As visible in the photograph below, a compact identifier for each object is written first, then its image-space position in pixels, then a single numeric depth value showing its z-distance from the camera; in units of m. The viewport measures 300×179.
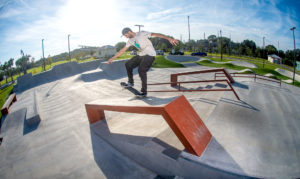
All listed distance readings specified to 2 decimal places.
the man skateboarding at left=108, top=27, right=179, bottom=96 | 3.98
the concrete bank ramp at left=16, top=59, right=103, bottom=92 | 15.48
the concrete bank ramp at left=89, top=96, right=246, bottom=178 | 2.35
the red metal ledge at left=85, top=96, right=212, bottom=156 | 2.49
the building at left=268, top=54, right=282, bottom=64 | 69.31
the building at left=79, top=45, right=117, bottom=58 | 84.06
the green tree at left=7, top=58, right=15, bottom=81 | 66.16
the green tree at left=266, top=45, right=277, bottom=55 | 83.25
